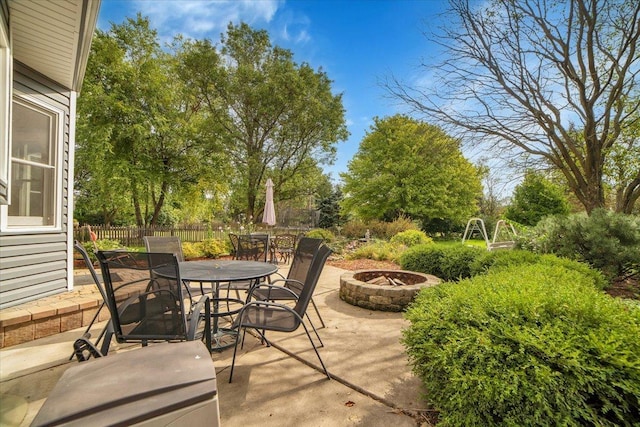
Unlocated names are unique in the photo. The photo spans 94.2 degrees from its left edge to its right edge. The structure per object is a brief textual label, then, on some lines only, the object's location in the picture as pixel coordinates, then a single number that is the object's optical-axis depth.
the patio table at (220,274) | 2.59
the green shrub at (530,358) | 1.41
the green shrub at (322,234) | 11.16
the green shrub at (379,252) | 8.20
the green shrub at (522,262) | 3.51
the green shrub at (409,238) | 9.84
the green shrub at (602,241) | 4.16
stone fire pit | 4.17
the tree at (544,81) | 5.45
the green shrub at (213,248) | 8.82
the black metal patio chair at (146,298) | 1.97
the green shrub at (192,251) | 8.36
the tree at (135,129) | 10.27
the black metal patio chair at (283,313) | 2.33
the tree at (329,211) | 21.95
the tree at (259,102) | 14.11
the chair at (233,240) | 5.87
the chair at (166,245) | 3.45
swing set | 8.09
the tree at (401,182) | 16.19
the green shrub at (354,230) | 13.27
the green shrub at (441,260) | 5.35
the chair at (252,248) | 4.68
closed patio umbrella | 9.59
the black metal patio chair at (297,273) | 3.13
